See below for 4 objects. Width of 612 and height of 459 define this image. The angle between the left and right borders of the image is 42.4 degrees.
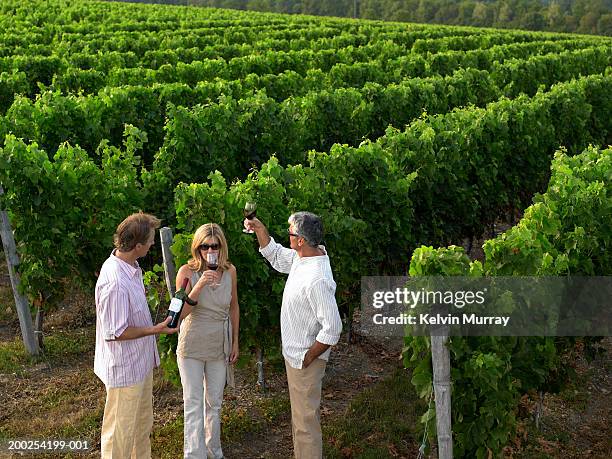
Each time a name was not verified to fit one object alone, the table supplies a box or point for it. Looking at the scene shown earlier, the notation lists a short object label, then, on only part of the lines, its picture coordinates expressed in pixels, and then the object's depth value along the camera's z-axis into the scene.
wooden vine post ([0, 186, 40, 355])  7.71
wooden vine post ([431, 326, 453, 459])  4.87
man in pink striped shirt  4.91
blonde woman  5.25
